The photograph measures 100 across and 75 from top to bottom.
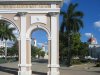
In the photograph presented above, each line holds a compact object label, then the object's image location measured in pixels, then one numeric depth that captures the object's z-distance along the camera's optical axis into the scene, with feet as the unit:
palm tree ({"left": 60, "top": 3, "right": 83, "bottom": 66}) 66.40
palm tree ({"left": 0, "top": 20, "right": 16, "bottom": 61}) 94.76
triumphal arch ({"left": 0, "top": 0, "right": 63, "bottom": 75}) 38.34
